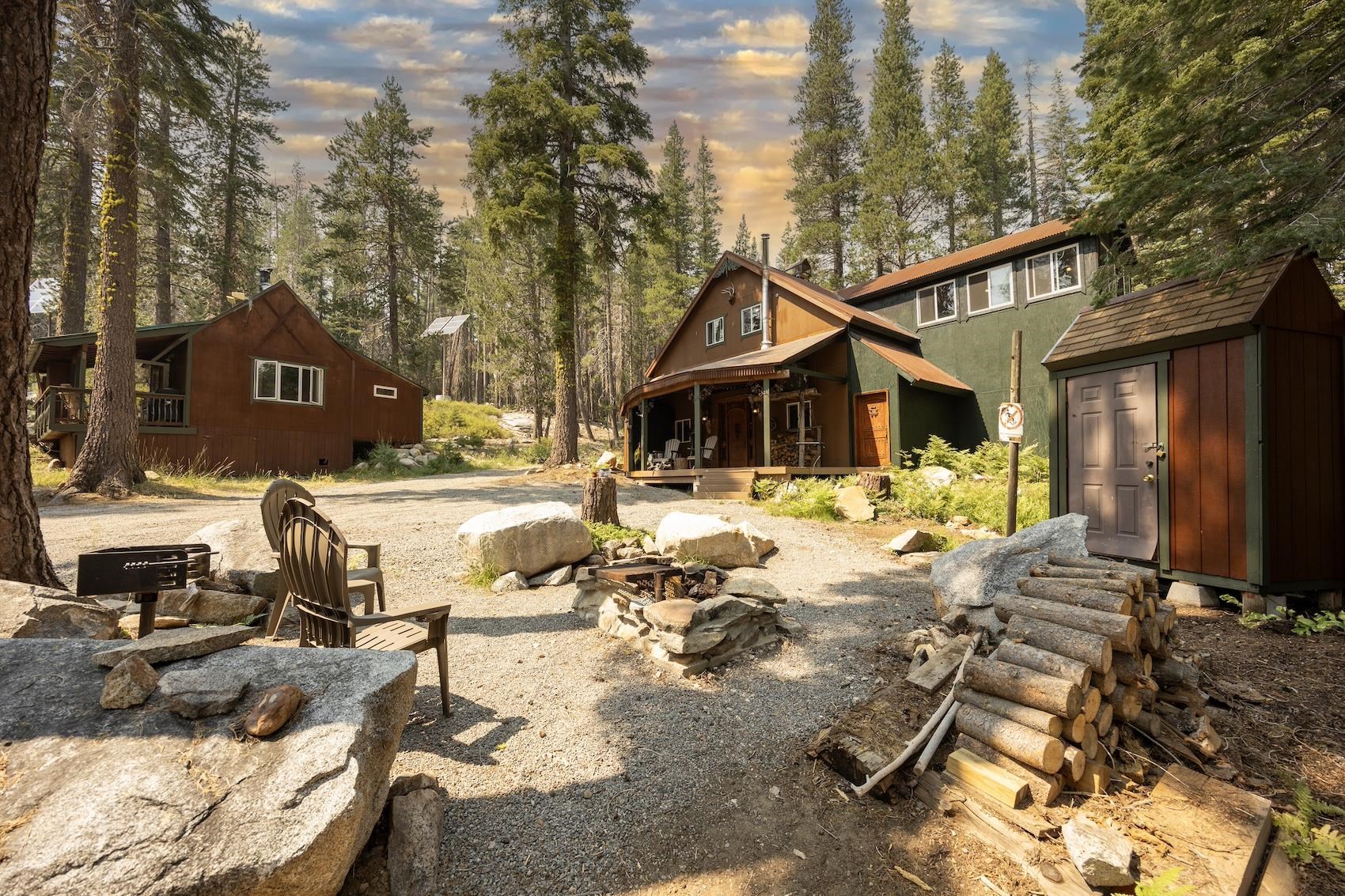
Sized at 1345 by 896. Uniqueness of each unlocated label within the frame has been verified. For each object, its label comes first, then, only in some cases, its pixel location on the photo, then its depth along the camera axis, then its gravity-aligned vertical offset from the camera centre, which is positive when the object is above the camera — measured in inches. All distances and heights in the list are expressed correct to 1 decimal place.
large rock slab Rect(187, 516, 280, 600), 182.2 -36.0
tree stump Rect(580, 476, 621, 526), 300.7 -28.2
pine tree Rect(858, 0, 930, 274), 897.5 +486.4
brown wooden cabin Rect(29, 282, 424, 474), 564.7 +74.9
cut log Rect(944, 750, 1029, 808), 95.7 -61.6
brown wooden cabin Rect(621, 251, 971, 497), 535.2 +63.2
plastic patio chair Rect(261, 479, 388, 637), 156.6 -34.9
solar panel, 1202.6 +294.8
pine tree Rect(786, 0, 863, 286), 992.2 +577.3
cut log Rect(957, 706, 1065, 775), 96.7 -55.6
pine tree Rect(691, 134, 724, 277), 1446.9 +662.2
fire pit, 158.2 -53.6
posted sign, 244.2 +11.1
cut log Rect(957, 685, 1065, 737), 99.7 -52.4
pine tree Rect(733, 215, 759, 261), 1702.8 +664.9
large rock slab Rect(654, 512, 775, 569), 253.6 -44.0
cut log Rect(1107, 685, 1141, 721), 112.0 -54.1
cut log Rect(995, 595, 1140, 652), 109.3 -37.9
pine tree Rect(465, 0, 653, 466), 552.7 +338.1
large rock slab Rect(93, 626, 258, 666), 74.3 -27.5
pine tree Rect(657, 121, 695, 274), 1263.5 +606.0
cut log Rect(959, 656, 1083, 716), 99.7 -47.5
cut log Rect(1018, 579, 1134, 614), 115.2 -34.7
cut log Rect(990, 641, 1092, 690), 102.3 -43.7
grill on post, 110.3 -24.9
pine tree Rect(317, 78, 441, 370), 949.2 +440.7
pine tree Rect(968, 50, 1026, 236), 1001.5 +580.2
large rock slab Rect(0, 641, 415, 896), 54.4 -37.9
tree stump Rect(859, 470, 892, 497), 406.6 -27.9
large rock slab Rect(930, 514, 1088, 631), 174.1 -39.6
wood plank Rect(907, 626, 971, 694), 137.3 -58.7
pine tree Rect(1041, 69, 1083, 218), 1162.7 +680.2
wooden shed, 199.6 +4.8
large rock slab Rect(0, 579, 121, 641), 99.4 -30.8
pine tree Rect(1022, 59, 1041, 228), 1216.8 +770.6
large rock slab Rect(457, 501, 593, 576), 234.5 -39.3
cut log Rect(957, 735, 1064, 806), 95.9 -60.4
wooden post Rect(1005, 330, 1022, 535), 269.0 -5.6
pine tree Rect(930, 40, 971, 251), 988.6 +615.7
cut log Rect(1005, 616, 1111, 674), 105.3 -40.7
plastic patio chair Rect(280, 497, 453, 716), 109.7 -32.6
